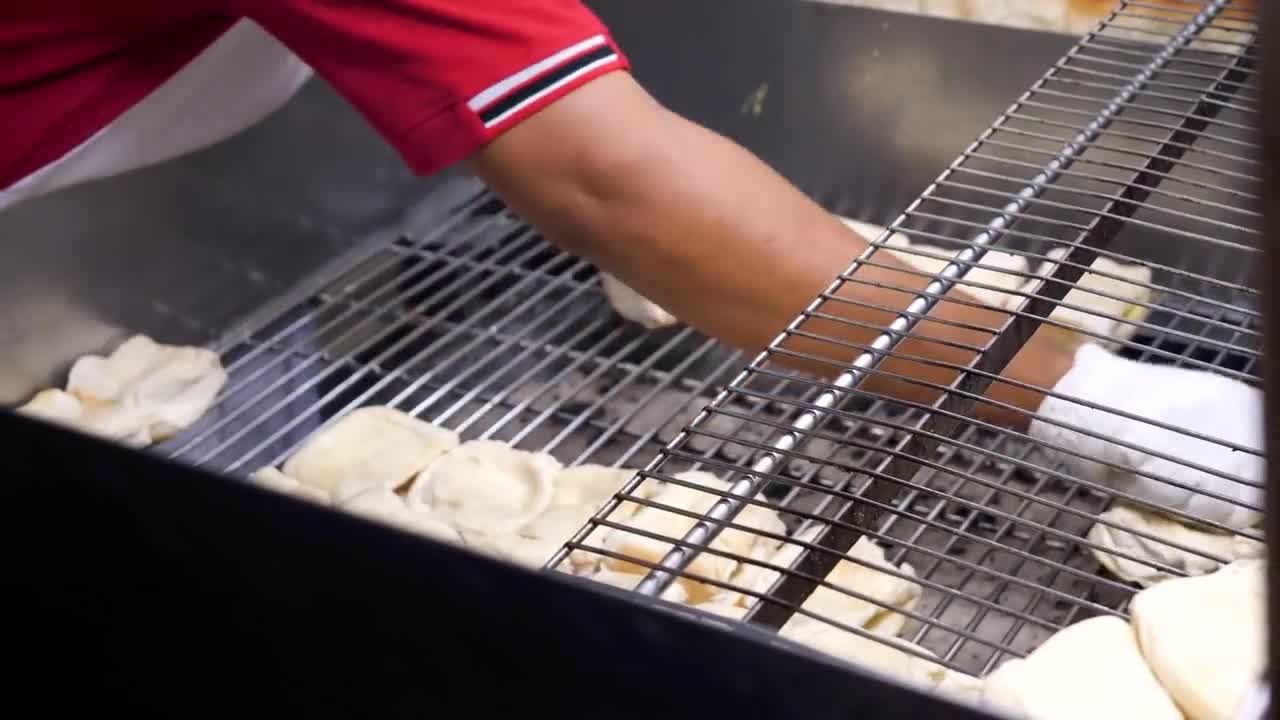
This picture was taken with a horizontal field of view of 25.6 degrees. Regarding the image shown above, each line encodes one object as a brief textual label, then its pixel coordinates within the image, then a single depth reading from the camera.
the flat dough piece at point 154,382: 2.49
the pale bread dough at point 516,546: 2.22
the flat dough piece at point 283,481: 2.33
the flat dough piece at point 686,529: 2.12
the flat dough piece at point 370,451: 2.38
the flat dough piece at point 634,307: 2.58
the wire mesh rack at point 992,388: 1.87
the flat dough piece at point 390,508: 2.29
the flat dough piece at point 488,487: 2.32
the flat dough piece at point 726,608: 2.07
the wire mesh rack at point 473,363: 2.48
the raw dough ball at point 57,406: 2.48
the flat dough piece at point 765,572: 2.18
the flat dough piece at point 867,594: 2.16
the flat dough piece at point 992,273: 2.43
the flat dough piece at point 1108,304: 2.46
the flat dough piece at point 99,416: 2.46
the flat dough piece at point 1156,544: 2.07
